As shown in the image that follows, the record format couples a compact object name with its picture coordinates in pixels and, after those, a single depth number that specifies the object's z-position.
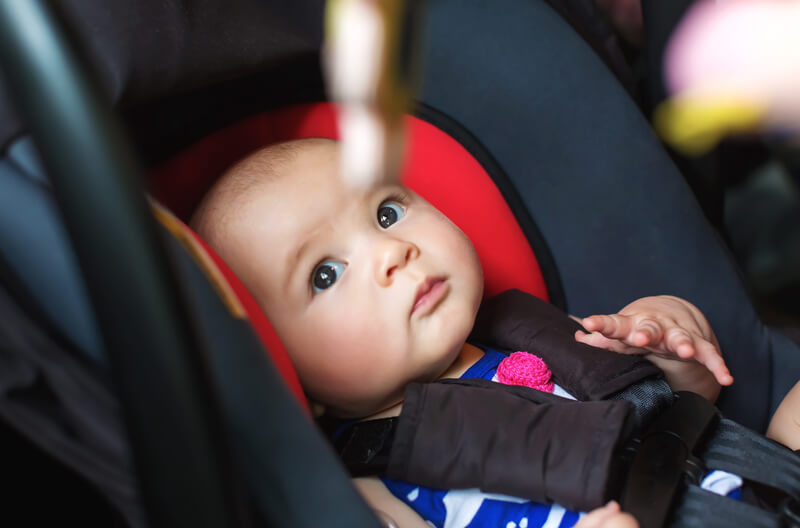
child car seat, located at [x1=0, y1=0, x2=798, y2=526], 0.92
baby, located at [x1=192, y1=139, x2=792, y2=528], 0.77
